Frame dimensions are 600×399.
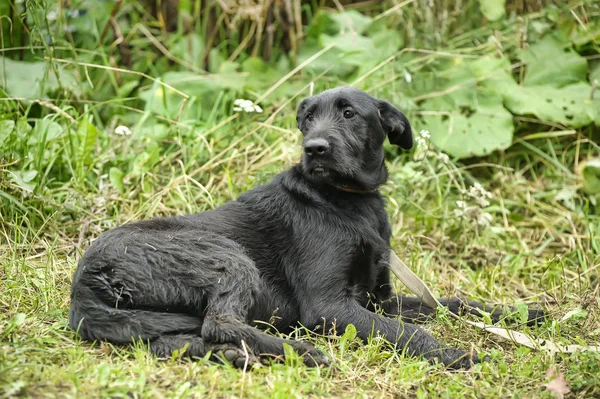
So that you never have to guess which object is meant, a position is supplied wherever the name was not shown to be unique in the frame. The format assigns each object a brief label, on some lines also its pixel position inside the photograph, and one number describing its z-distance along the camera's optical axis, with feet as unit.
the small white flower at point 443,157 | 34.47
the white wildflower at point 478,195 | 33.01
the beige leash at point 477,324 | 21.83
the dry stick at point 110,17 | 39.81
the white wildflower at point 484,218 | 33.06
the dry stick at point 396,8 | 40.65
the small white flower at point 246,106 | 33.67
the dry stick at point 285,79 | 36.96
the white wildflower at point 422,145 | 32.73
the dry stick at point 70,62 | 33.67
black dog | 20.97
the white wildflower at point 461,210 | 32.83
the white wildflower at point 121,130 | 32.83
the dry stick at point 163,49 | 43.21
